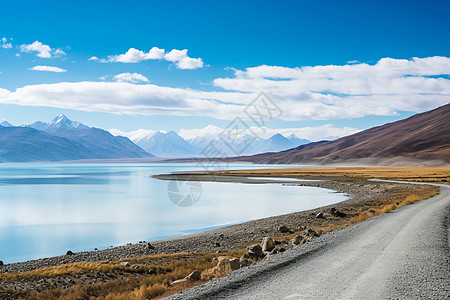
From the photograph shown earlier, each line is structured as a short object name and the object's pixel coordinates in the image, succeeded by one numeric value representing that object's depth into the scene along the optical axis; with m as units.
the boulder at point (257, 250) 15.96
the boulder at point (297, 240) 18.09
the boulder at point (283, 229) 24.94
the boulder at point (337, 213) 30.67
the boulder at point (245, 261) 14.05
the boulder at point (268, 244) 17.14
